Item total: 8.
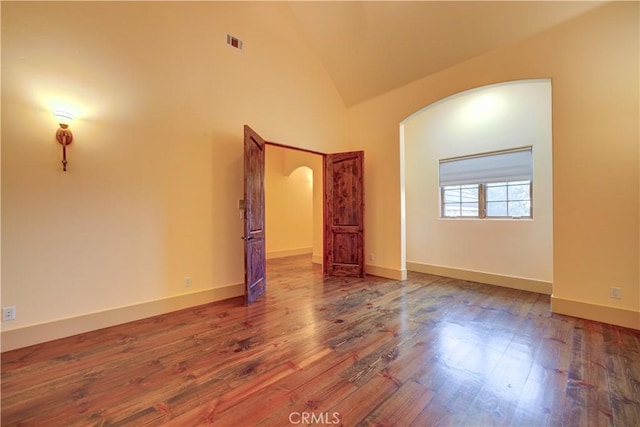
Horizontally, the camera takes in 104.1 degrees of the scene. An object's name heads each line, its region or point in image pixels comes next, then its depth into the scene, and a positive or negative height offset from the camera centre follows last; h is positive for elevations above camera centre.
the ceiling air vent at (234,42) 3.57 +2.49
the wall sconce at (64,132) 2.39 +0.80
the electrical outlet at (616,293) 2.58 -0.86
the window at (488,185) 3.96 +0.45
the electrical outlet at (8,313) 2.20 -0.87
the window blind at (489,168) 3.93 +0.75
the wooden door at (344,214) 4.71 -0.04
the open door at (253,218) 3.29 -0.07
